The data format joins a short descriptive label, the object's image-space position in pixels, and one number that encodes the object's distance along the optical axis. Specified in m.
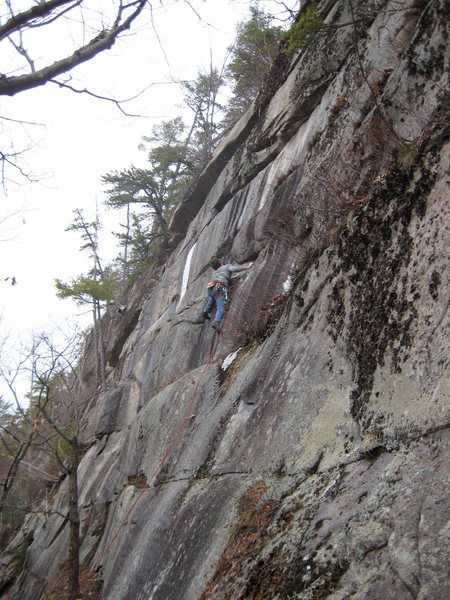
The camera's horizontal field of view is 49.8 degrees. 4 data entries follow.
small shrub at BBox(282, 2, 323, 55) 7.33
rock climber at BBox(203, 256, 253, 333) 10.30
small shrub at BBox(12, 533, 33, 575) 14.31
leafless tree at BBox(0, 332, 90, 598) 8.30
